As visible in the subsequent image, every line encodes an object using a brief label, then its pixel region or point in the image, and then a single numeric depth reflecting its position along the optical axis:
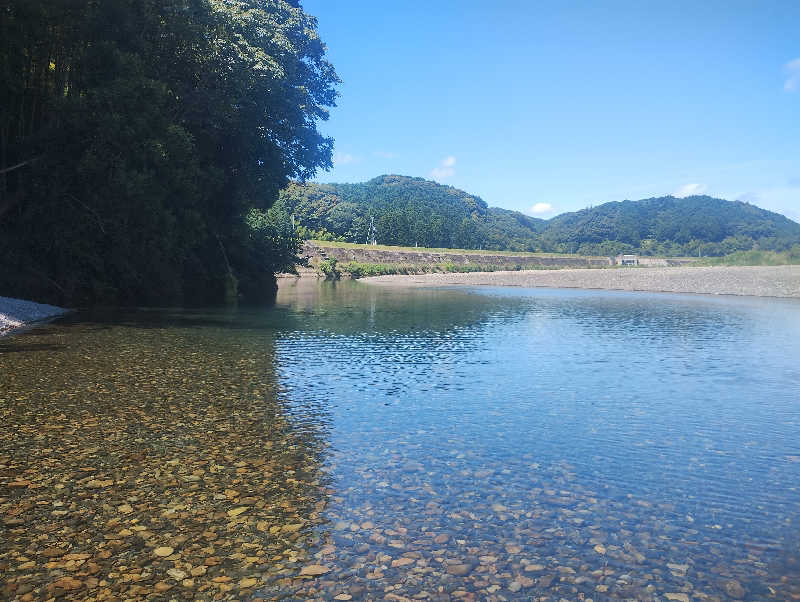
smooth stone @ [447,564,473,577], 5.26
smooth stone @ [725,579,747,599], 4.97
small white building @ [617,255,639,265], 154.38
